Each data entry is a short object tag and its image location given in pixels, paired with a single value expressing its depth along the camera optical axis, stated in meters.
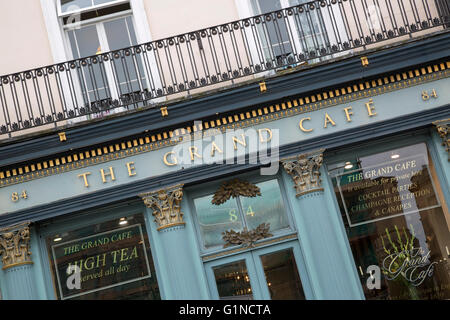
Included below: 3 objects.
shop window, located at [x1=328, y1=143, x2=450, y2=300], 11.60
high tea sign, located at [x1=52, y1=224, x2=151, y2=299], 11.77
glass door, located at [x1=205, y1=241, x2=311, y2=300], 11.62
